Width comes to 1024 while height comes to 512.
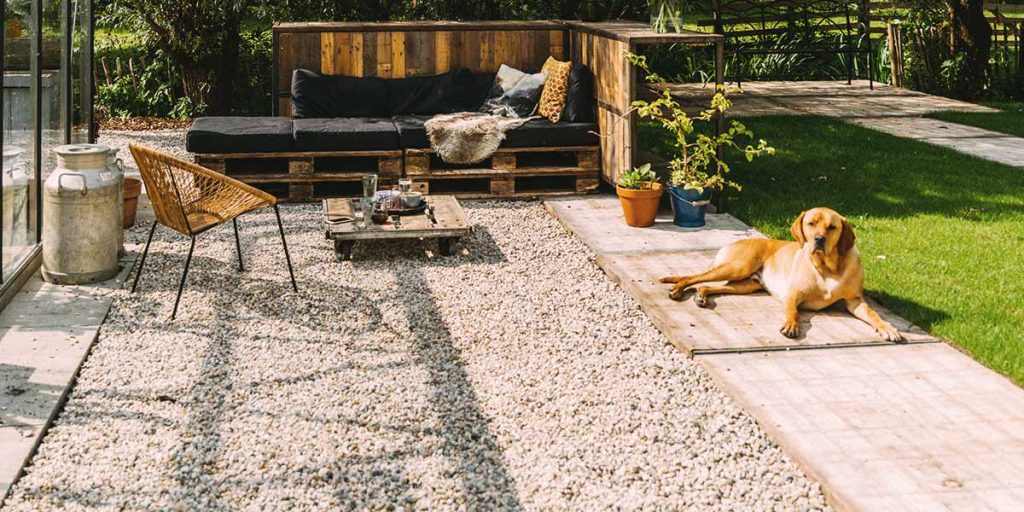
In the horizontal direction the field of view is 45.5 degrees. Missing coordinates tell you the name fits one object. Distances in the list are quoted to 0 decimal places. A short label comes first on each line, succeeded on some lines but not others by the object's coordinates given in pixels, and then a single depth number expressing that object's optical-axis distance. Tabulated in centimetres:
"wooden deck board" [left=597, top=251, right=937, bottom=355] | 539
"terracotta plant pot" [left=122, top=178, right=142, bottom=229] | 785
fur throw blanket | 876
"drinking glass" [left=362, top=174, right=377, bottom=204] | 718
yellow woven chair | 602
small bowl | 746
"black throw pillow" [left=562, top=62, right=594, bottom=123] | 907
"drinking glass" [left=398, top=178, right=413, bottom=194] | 757
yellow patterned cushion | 911
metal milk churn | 625
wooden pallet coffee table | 702
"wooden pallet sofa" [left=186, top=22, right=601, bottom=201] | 867
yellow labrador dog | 557
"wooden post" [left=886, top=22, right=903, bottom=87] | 1532
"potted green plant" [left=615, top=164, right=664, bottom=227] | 784
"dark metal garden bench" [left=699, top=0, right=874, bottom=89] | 1520
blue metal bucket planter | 781
